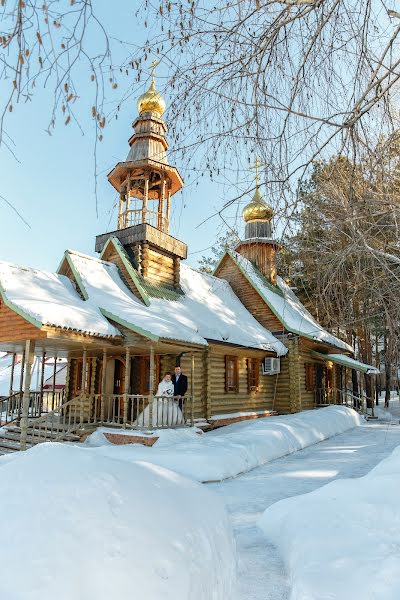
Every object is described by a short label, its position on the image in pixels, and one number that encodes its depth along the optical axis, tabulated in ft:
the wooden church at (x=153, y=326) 37.11
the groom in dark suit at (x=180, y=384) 40.57
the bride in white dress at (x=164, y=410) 38.45
